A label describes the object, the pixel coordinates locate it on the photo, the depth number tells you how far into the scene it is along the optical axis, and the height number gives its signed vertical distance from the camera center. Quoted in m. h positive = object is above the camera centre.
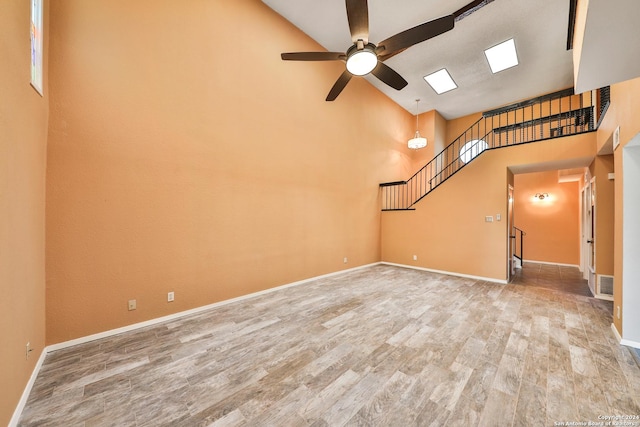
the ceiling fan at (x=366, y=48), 2.45 +1.99
